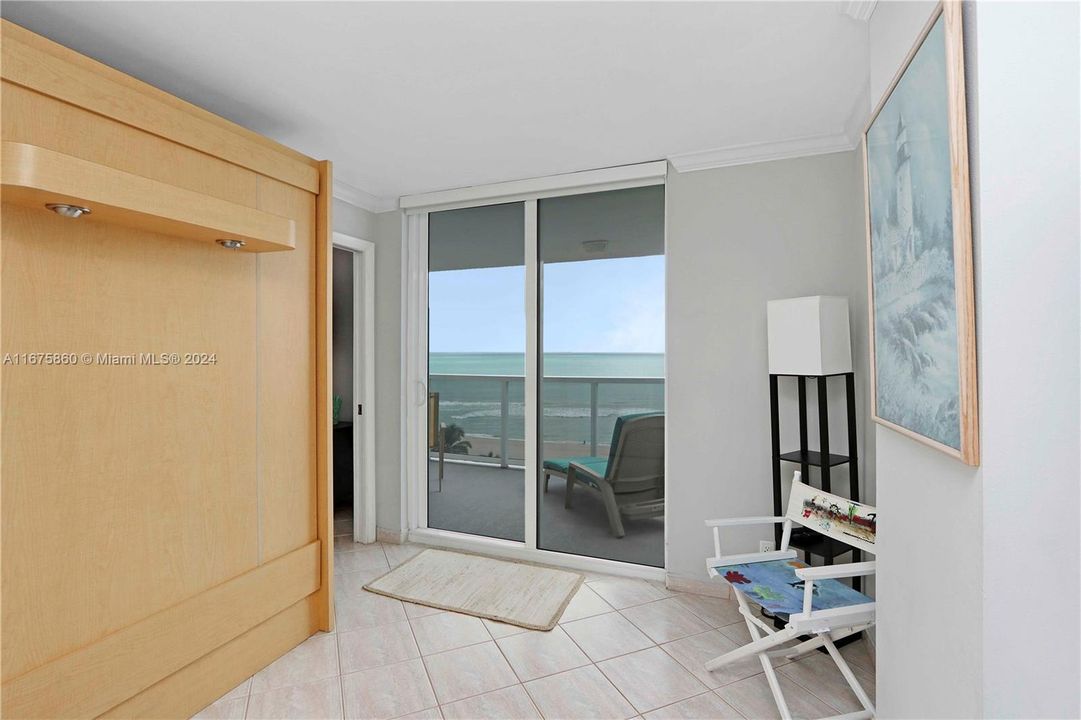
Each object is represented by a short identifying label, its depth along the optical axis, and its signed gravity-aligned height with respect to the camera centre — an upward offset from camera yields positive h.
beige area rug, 2.98 -1.29
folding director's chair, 1.98 -0.89
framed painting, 1.09 +0.28
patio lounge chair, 3.47 -0.65
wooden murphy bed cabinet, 1.64 -0.10
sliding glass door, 3.49 -0.02
